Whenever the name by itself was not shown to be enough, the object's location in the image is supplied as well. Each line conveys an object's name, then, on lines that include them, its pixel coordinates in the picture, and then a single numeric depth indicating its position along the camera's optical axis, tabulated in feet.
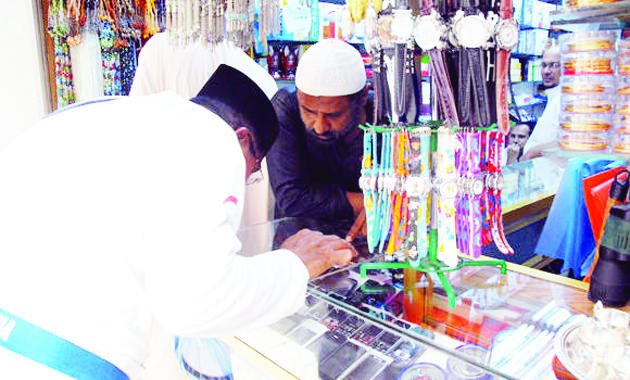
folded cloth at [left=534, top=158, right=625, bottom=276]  7.59
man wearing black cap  2.91
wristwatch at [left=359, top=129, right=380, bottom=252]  4.01
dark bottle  3.49
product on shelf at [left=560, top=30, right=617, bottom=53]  3.39
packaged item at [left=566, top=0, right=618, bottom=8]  3.33
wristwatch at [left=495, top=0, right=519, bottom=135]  3.54
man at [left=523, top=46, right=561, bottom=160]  6.84
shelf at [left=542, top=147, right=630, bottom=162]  3.37
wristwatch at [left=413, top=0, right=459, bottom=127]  3.56
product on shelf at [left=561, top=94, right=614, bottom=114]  3.46
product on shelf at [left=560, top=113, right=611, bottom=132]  3.46
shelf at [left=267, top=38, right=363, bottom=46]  5.81
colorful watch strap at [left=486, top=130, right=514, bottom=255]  3.88
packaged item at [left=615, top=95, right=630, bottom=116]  3.34
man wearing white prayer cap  5.30
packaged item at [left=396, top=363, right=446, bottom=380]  3.30
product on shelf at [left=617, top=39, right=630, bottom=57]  3.34
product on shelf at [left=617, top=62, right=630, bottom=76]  3.34
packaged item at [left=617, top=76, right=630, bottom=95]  3.35
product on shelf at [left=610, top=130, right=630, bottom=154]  3.35
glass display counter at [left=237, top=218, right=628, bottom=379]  3.25
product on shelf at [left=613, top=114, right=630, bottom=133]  3.34
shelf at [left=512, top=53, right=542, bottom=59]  13.14
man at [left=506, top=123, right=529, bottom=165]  8.52
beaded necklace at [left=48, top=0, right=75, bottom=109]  7.22
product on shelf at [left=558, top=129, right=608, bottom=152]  3.47
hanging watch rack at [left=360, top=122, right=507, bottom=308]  3.89
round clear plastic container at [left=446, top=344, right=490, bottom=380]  3.05
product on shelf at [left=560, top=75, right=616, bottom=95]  3.45
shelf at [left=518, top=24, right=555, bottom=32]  12.60
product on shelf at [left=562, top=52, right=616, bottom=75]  3.42
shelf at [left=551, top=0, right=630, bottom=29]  3.30
